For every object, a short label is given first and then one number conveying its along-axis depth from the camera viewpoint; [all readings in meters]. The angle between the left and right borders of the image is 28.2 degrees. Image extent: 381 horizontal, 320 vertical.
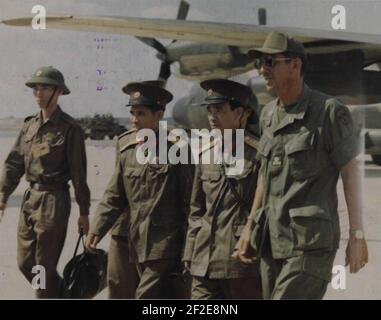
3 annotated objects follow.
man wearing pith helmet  6.35
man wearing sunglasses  4.89
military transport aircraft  7.29
